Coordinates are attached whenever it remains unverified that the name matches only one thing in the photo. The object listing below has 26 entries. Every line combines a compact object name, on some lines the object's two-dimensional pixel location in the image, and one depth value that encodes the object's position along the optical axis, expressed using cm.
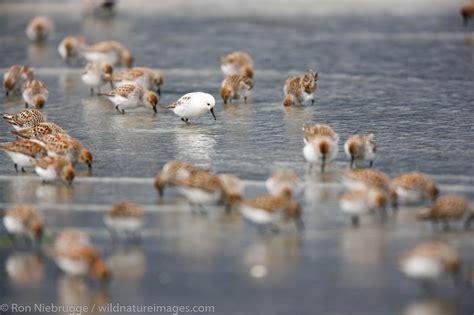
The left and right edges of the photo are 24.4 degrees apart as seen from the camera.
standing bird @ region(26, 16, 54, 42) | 2450
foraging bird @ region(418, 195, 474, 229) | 1108
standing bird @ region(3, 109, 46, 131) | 1611
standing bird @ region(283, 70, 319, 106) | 1769
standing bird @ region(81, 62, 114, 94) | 1959
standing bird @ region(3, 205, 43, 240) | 1105
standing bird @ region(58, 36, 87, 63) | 2219
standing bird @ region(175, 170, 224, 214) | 1188
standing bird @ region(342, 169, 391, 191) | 1210
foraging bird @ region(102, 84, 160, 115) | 1762
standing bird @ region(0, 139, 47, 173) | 1384
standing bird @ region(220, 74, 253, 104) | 1828
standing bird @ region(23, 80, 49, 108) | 1806
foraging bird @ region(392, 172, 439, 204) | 1205
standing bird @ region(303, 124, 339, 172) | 1345
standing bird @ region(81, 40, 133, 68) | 2164
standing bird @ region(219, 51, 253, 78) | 1992
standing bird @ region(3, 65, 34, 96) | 1942
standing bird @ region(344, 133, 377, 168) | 1362
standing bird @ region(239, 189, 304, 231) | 1121
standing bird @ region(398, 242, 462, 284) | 954
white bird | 1677
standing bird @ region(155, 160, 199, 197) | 1254
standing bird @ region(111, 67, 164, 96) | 1916
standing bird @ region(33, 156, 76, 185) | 1319
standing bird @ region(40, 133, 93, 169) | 1403
